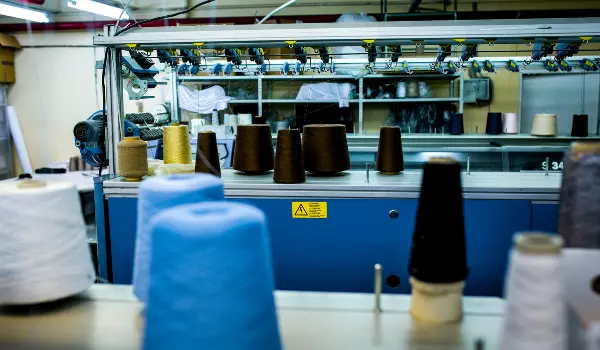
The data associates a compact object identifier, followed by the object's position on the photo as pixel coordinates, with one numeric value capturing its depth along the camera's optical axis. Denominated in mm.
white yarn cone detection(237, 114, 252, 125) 5621
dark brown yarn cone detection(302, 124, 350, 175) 2094
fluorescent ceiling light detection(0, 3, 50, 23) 4182
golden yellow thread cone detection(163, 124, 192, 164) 2266
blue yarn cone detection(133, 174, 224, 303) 857
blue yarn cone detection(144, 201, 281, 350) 625
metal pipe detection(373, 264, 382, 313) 918
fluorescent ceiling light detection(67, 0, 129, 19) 3875
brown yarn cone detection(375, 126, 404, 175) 2213
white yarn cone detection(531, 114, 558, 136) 5008
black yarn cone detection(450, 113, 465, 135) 5398
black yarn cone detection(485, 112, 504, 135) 5332
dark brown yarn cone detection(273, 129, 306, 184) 1991
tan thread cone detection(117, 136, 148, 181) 2064
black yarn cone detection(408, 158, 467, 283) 821
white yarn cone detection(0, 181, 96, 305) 855
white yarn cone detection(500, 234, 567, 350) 582
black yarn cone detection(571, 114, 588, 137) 5137
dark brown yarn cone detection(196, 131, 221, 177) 2068
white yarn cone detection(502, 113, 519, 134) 5430
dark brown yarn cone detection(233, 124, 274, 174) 2123
